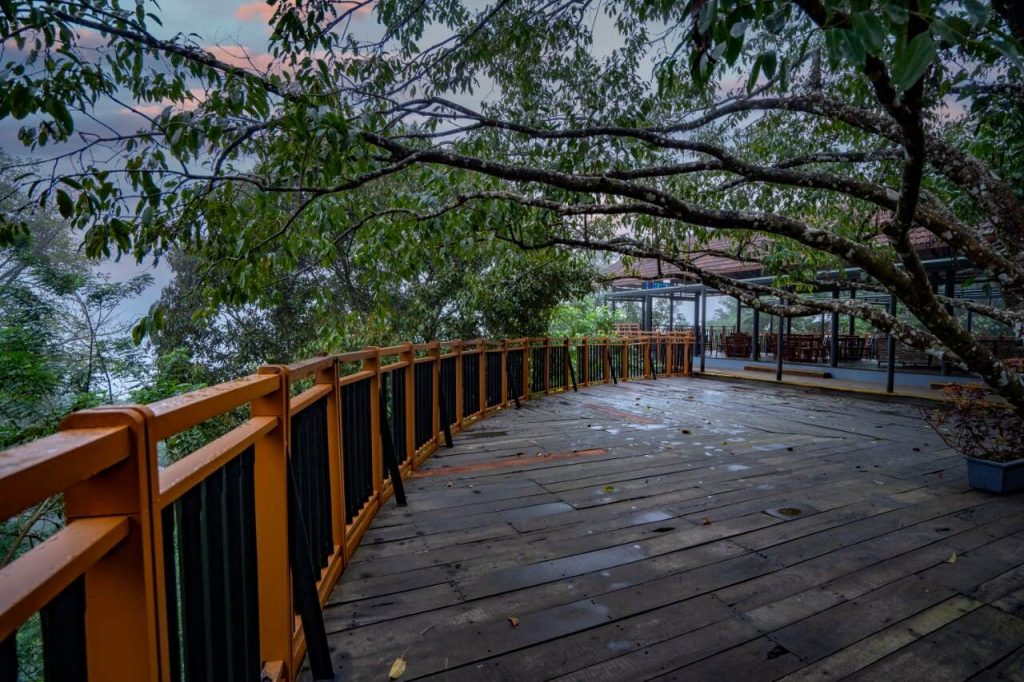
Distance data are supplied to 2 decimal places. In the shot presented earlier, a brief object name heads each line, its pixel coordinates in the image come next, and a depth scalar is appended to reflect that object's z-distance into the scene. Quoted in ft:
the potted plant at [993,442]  14.42
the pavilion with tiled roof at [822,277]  36.43
